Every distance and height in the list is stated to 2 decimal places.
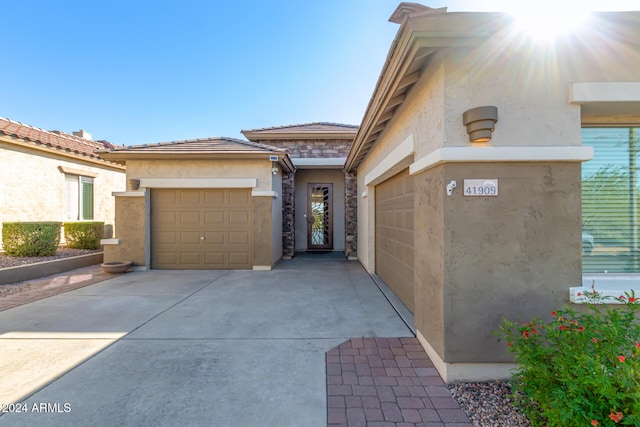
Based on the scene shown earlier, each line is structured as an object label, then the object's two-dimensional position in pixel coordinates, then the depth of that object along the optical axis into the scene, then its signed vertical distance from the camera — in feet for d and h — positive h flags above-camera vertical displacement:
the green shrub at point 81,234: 30.58 -1.93
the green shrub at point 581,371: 5.32 -3.49
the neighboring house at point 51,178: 27.84 +4.86
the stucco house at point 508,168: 8.66 +1.55
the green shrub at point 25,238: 24.81 -1.91
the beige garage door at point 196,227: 25.90 -0.96
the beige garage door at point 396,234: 14.69 -1.17
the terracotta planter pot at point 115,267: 23.47 -4.35
